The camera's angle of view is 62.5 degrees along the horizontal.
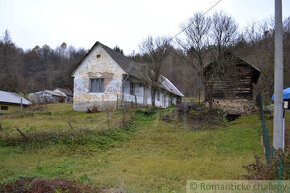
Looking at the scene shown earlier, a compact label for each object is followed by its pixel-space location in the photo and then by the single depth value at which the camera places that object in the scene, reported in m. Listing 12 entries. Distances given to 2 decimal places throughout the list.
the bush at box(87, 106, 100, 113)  20.41
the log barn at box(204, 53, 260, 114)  18.27
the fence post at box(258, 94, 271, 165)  6.23
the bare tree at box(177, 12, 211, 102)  18.64
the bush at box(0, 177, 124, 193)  4.59
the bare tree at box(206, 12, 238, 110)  17.95
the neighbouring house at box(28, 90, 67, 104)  45.19
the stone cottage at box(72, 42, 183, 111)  20.84
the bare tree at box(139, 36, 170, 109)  19.59
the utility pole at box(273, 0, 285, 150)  6.15
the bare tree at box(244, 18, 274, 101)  23.02
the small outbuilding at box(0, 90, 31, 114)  29.63
